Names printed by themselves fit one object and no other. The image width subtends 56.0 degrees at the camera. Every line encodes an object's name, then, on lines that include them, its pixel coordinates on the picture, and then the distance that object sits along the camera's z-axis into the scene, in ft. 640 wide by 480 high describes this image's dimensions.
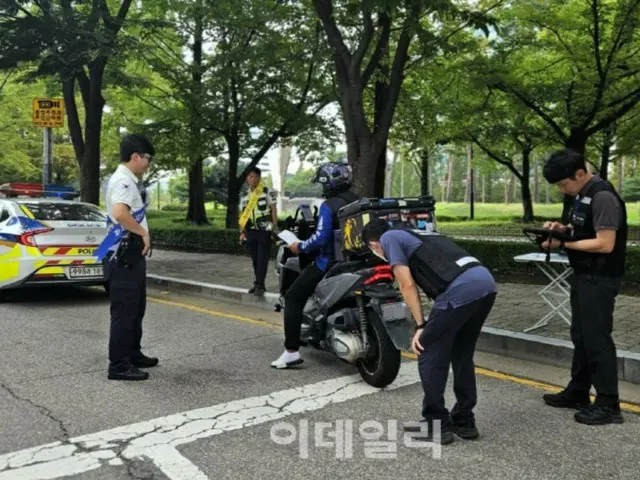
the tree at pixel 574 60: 40.78
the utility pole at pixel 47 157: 48.64
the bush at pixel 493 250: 27.71
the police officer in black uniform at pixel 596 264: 12.89
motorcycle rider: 16.53
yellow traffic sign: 45.29
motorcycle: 14.67
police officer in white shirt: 16.20
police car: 26.66
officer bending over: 11.70
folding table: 19.07
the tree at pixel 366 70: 28.94
